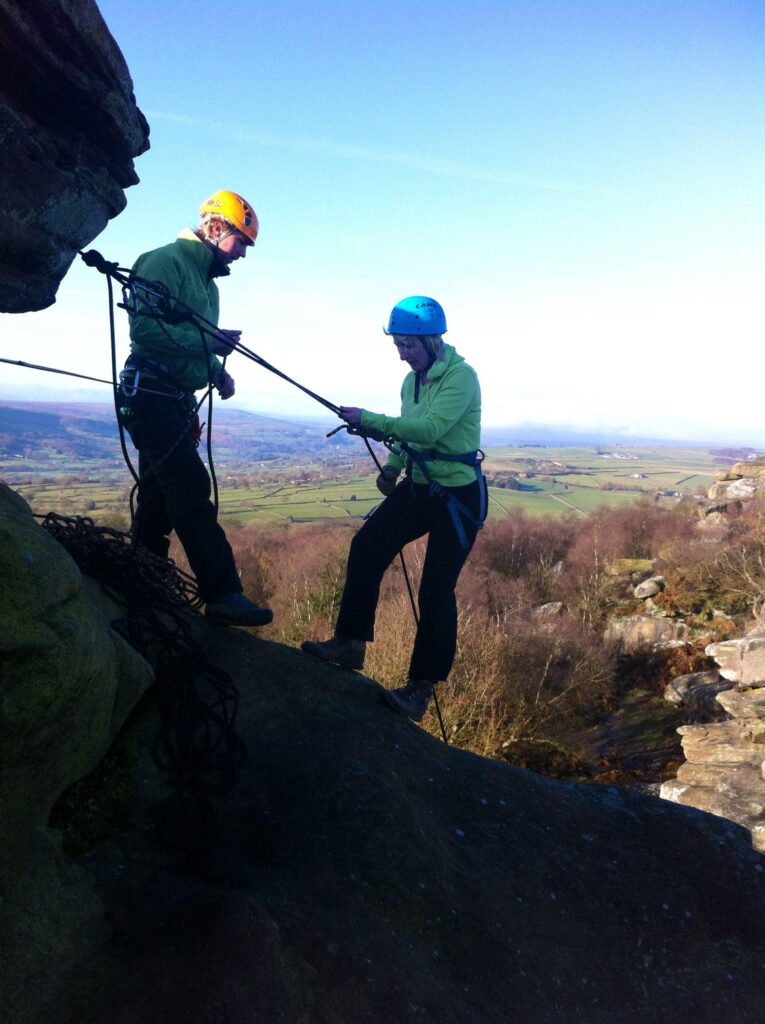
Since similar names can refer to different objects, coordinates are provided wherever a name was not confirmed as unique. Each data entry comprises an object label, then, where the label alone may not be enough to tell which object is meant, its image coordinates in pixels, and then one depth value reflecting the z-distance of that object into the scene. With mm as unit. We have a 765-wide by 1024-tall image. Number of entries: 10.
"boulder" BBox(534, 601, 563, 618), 24730
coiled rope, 4023
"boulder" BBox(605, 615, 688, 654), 24438
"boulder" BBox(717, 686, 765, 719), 14070
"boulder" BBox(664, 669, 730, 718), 18703
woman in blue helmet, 5461
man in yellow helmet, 5207
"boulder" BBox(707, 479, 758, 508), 36469
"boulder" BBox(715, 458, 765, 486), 38406
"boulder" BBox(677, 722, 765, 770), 12195
